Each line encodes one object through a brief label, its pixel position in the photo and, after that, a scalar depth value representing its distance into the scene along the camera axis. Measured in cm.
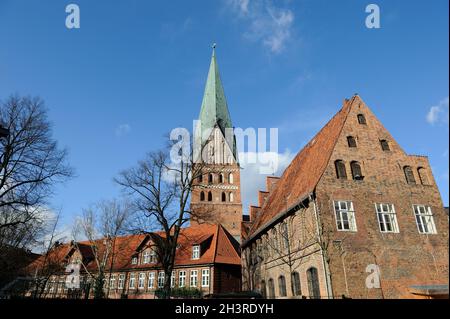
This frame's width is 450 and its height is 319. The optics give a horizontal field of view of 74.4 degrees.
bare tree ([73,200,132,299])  2919
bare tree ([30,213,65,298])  2569
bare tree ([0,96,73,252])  1580
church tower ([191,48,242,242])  4284
